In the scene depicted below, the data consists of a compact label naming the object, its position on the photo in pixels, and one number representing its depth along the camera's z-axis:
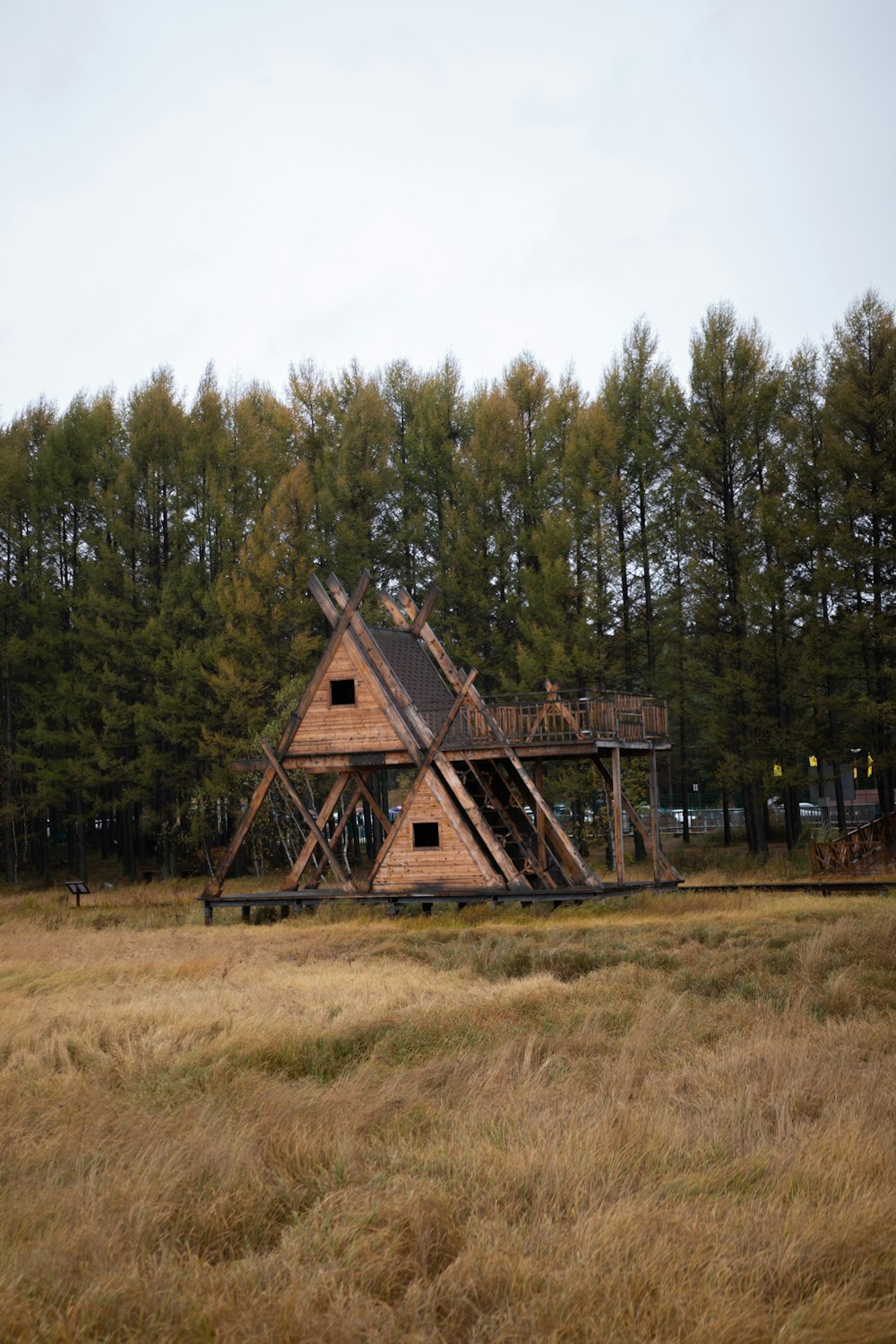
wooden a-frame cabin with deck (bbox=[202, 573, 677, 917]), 26.23
